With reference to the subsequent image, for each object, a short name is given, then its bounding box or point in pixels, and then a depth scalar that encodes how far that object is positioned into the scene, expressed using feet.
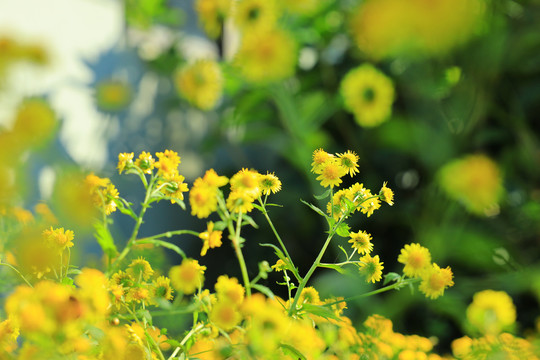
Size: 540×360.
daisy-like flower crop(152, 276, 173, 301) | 3.73
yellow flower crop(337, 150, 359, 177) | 3.71
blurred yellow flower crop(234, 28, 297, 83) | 3.97
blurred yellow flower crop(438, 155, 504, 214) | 3.95
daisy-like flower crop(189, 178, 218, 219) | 3.62
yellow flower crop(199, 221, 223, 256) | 3.67
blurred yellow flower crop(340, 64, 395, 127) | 4.55
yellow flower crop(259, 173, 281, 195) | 3.73
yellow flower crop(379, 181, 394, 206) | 3.71
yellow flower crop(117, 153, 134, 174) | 3.71
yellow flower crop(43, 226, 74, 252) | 3.69
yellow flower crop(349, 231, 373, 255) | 3.75
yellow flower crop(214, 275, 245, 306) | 3.61
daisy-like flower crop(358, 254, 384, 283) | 3.74
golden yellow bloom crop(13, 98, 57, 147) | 4.37
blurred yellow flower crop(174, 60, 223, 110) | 4.65
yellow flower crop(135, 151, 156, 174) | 3.74
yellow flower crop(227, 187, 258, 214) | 3.63
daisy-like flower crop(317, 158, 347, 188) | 3.69
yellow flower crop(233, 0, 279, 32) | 4.18
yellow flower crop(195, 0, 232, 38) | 4.27
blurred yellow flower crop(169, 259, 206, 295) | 3.63
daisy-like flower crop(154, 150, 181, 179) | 3.72
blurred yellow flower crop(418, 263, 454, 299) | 3.72
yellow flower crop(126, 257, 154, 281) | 3.78
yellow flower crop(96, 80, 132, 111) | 7.34
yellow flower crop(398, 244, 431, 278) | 3.73
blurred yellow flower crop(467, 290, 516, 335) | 3.74
